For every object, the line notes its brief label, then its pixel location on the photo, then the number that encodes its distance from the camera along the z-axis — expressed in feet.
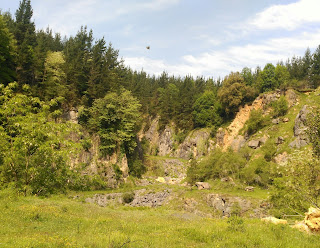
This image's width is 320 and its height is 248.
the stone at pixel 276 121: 212.02
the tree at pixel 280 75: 248.73
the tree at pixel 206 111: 279.28
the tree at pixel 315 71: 241.96
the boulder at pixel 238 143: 232.84
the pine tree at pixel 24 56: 139.16
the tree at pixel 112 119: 164.66
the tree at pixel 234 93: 250.98
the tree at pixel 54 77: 144.05
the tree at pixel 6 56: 125.41
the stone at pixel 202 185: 160.86
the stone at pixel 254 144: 204.74
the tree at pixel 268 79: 248.52
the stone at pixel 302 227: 42.65
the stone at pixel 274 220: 49.40
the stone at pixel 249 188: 152.12
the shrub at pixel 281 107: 216.00
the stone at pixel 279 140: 189.02
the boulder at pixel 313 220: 41.52
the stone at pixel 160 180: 196.80
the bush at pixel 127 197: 134.23
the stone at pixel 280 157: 175.41
